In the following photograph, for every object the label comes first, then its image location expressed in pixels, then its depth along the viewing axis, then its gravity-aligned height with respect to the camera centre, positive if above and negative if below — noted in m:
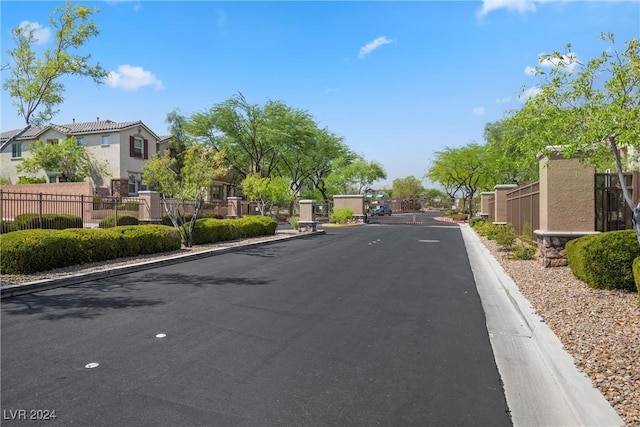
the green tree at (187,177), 15.74 +1.12
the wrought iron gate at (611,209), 9.78 -0.08
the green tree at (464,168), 42.94 +4.13
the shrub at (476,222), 26.79 -1.03
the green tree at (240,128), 38.78 +7.31
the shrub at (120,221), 18.47 -0.60
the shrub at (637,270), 6.15 -0.95
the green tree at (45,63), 10.95 +3.78
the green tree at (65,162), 32.38 +3.63
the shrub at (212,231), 16.58 -0.98
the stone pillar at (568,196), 9.61 +0.23
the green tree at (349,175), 45.88 +3.50
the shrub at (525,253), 11.77 -1.33
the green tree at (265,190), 26.30 +1.07
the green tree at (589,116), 5.83 +1.36
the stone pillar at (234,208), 29.47 -0.06
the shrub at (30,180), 32.40 +2.14
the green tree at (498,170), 33.84 +3.12
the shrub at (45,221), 15.86 -0.53
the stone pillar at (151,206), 19.20 +0.07
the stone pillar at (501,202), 20.92 +0.18
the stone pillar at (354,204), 36.41 +0.23
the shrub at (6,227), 15.32 -0.69
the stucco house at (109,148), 34.69 +5.08
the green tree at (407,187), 90.25 +4.19
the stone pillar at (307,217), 24.45 -0.59
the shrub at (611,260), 7.27 -0.93
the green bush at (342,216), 34.28 -0.75
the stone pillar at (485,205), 27.74 +0.08
